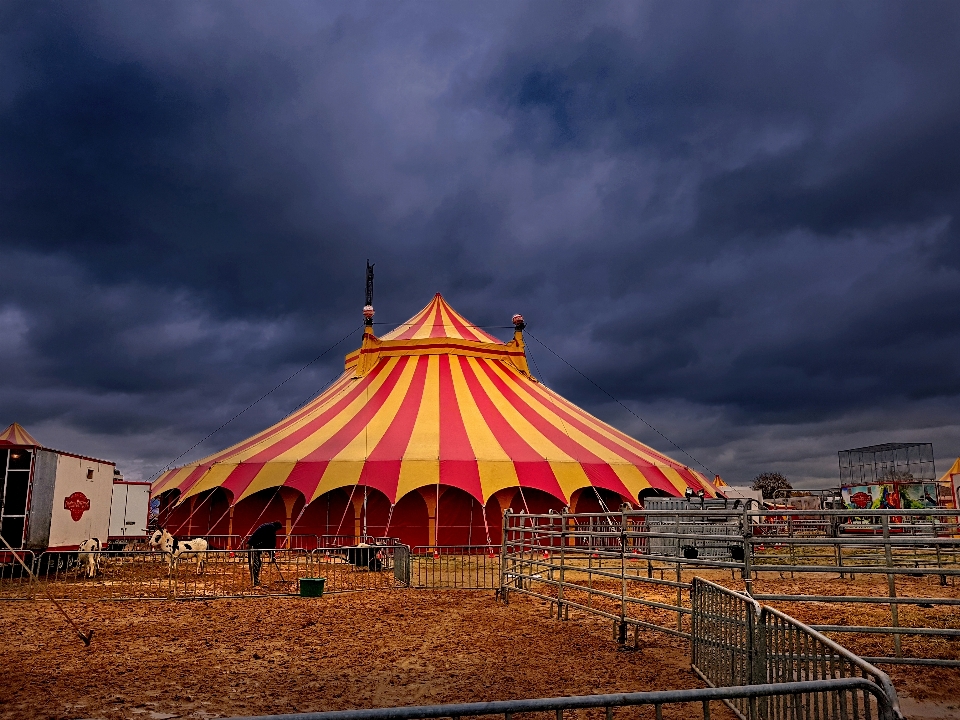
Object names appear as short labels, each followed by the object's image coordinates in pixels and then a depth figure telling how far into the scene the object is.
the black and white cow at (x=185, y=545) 14.20
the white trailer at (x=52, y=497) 13.37
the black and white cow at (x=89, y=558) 13.90
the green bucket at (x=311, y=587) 11.09
